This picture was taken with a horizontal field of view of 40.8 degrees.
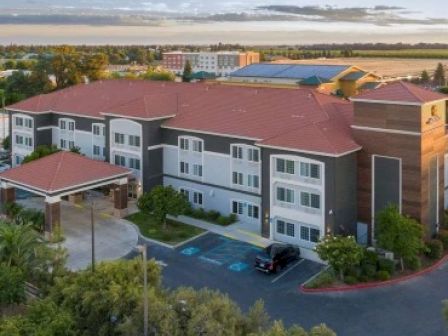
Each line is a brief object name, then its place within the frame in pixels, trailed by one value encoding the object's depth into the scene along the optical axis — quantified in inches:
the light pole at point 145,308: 961.1
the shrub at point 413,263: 1537.9
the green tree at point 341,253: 1440.7
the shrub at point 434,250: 1611.7
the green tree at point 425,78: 6314.0
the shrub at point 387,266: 1505.9
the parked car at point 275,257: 1530.5
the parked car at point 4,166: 2692.7
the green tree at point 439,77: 6224.4
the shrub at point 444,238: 1689.6
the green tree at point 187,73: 5833.7
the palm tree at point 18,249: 1328.7
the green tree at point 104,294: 1051.3
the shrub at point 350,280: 1454.2
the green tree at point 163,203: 1835.6
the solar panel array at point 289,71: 4645.7
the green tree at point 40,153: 2321.5
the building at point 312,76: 4421.8
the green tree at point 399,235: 1506.5
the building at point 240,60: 7854.3
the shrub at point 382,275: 1477.6
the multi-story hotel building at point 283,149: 1636.3
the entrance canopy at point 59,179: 1818.4
